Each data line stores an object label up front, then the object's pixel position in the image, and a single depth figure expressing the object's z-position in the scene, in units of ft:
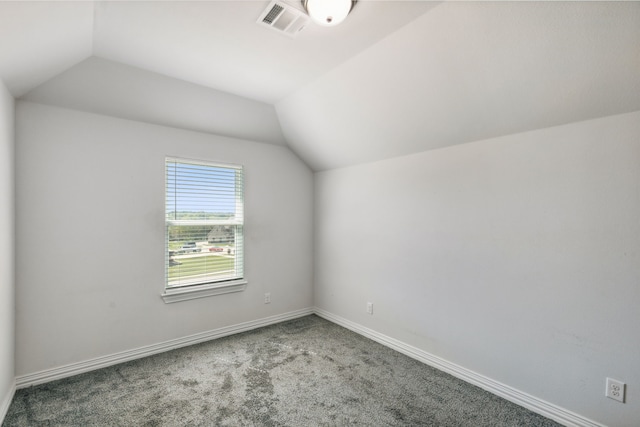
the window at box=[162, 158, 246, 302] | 9.84
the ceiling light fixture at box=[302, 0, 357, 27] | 5.18
